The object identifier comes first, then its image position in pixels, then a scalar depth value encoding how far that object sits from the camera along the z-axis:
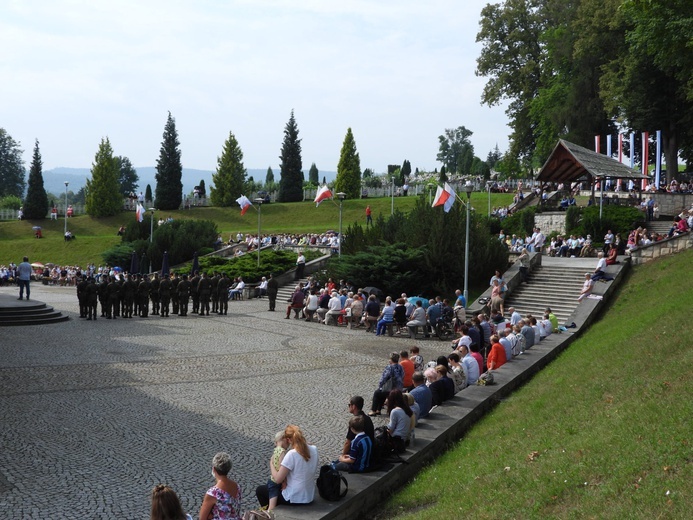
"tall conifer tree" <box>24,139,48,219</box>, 71.94
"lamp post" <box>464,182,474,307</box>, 24.49
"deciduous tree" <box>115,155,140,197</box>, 138.88
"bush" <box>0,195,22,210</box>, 97.50
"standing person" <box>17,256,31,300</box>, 28.41
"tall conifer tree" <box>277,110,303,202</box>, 78.75
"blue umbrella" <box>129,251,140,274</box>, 41.41
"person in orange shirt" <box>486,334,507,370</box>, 15.42
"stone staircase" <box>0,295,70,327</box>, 23.86
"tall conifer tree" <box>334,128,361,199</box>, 76.75
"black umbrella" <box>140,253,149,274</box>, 45.22
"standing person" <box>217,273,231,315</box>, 28.80
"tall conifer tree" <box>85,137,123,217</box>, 73.56
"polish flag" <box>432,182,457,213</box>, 28.75
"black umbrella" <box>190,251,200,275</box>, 38.12
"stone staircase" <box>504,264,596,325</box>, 25.03
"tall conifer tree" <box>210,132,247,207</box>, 75.81
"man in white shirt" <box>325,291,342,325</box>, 26.19
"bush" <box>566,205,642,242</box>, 33.81
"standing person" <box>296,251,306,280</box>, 37.78
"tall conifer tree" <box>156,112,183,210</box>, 75.38
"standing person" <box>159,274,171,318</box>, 27.62
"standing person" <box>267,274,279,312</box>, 30.27
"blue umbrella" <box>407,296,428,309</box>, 23.84
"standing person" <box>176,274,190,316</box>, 28.05
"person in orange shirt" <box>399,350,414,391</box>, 13.64
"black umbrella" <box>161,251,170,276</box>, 37.56
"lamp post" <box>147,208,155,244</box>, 48.83
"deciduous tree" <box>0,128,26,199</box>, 110.69
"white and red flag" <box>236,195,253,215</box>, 43.82
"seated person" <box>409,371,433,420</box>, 11.33
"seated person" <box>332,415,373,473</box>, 8.82
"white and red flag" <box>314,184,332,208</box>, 37.36
